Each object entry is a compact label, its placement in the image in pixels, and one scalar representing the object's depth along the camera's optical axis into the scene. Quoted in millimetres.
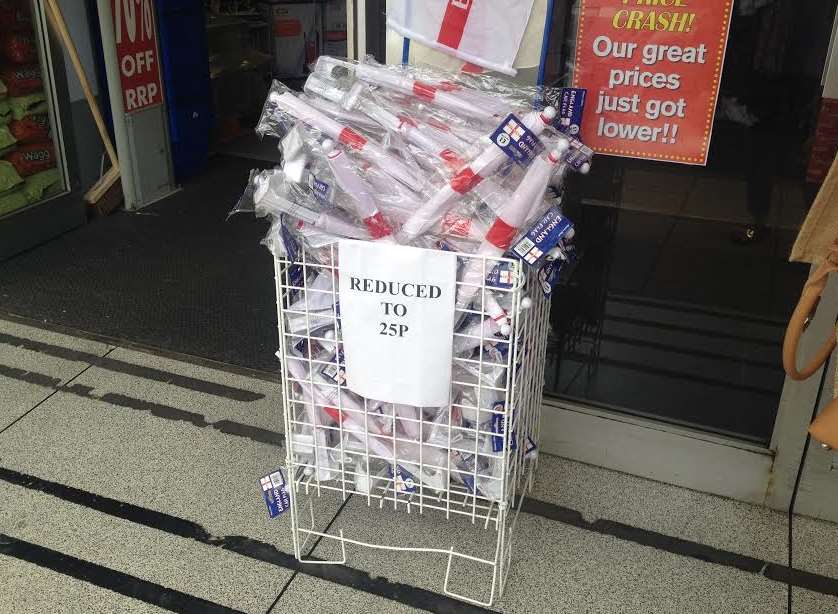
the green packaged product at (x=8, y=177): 4539
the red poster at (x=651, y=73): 2367
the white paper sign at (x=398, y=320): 1950
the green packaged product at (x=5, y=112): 4500
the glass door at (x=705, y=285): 2348
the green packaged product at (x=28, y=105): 4566
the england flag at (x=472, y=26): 2531
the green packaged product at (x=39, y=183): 4730
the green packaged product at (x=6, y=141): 4508
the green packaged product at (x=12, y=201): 4574
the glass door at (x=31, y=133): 4480
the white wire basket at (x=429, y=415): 2029
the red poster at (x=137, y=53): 4891
